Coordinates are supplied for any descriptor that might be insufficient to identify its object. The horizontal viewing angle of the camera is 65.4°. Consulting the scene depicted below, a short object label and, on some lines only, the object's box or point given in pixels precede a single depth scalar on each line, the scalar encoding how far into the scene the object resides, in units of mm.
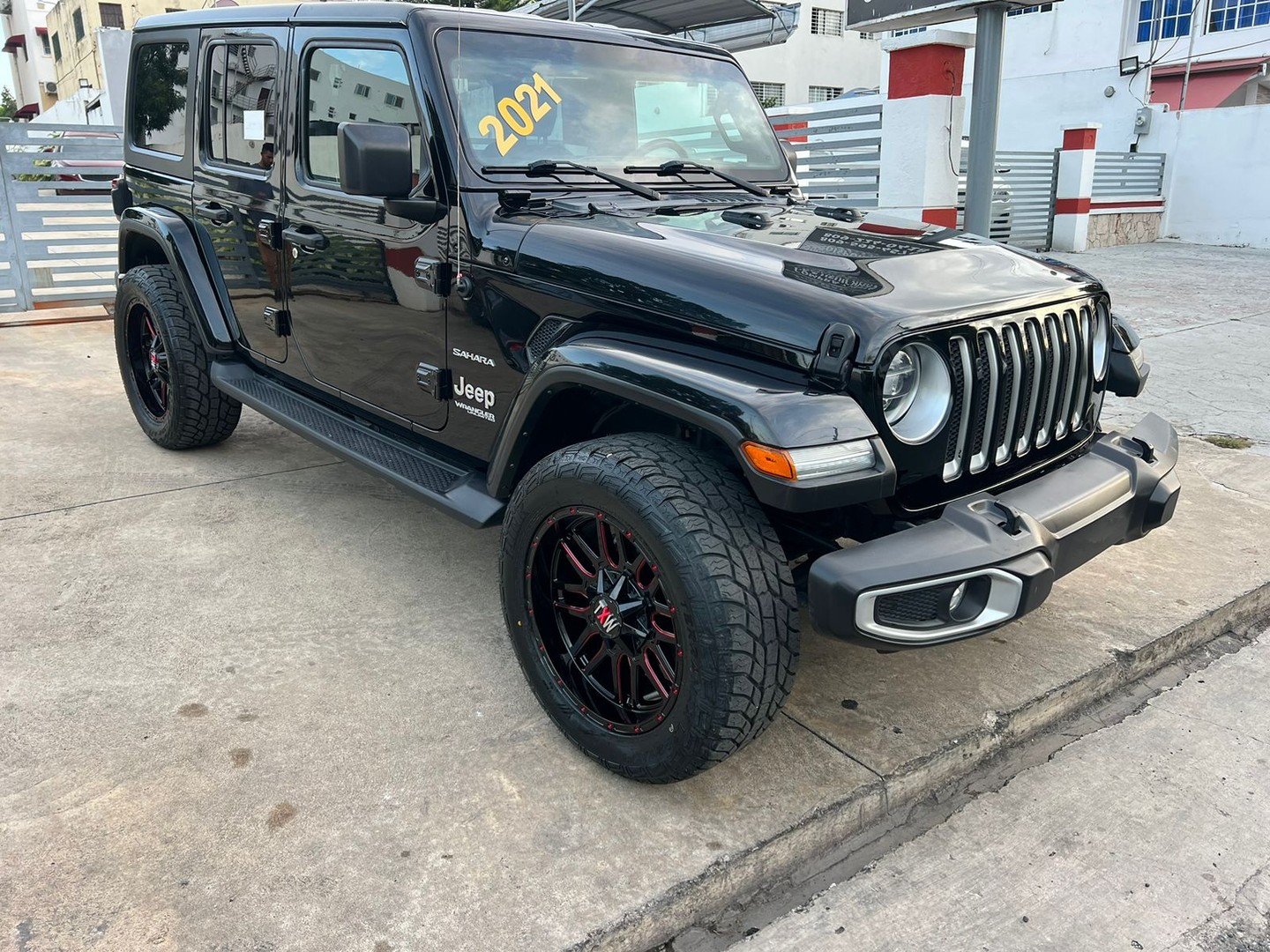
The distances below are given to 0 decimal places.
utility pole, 6203
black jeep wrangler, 2057
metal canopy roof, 7957
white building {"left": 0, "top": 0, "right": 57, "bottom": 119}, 50906
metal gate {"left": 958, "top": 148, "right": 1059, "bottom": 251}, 13992
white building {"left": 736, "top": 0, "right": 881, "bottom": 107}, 32906
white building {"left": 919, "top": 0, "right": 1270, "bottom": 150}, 21078
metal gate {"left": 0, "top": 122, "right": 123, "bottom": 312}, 8500
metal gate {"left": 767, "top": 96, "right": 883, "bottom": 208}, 8922
